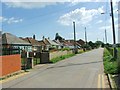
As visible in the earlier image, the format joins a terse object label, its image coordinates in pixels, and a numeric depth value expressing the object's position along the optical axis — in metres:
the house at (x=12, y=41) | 44.19
